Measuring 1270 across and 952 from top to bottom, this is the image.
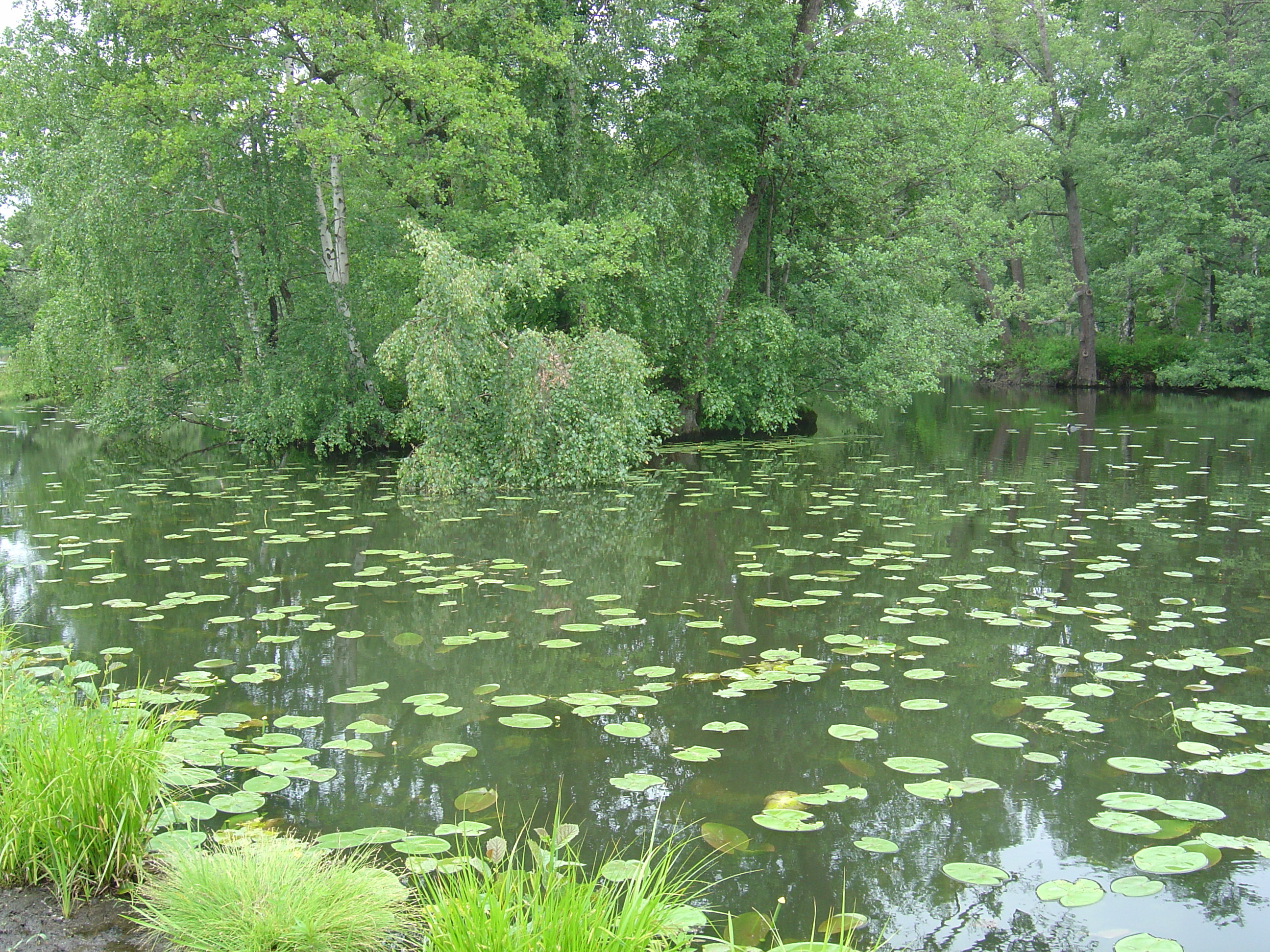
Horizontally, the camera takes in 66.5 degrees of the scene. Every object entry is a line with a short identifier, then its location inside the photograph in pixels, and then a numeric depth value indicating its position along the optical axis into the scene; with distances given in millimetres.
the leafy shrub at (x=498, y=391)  11227
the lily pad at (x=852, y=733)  4148
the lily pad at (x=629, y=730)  4188
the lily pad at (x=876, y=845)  3254
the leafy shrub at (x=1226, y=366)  26203
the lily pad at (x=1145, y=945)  2713
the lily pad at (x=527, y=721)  4305
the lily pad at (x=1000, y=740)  4062
